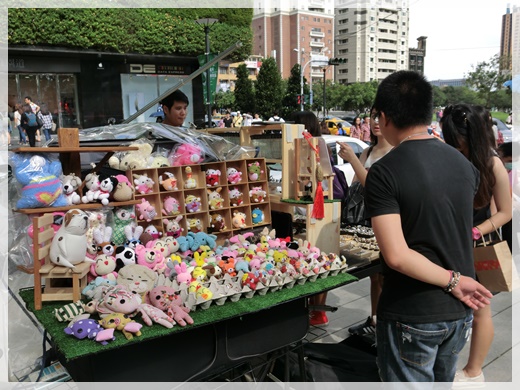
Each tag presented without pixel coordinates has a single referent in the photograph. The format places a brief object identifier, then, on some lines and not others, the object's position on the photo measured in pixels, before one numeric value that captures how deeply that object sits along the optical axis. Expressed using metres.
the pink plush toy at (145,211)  2.82
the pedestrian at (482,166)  2.67
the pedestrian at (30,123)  14.08
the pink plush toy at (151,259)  2.53
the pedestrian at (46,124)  15.39
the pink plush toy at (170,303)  1.97
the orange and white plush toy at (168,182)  2.97
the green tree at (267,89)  31.94
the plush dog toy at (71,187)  2.47
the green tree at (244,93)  33.47
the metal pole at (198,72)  3.64
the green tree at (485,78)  29.62
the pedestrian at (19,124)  14.53
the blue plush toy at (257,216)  3.37
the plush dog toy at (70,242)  2.13
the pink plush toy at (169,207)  2.97
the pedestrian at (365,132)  15.00
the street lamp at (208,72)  10.86
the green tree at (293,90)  34.25
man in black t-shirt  1.66
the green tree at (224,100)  55.38
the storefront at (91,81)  16.92
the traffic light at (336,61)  21.00
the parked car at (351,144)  7.58
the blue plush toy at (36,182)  2.29
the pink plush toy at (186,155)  3.12
